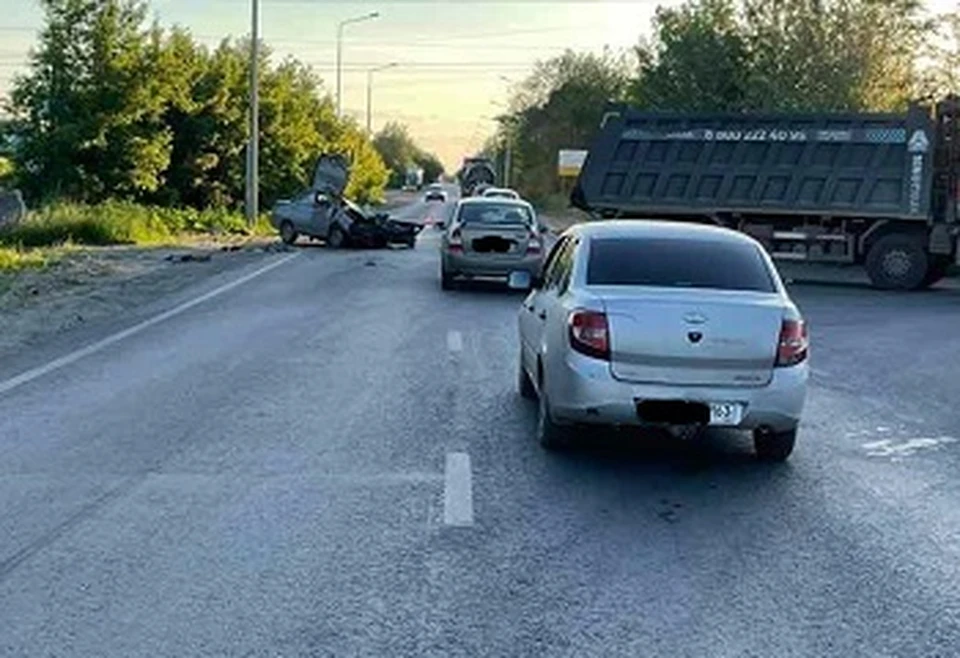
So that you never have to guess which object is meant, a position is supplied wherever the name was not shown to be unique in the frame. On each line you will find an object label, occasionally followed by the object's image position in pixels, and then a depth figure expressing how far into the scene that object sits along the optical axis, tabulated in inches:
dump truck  1023.6
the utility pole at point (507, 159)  4804.1
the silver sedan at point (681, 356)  329.4
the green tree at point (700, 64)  2447.1
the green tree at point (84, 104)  1576.0
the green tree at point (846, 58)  1898.4
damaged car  1457.9
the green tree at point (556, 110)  3826.3
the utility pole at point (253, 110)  1640.0
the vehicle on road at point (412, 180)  6948.8
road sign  2942.9
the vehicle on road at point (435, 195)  4852.1
